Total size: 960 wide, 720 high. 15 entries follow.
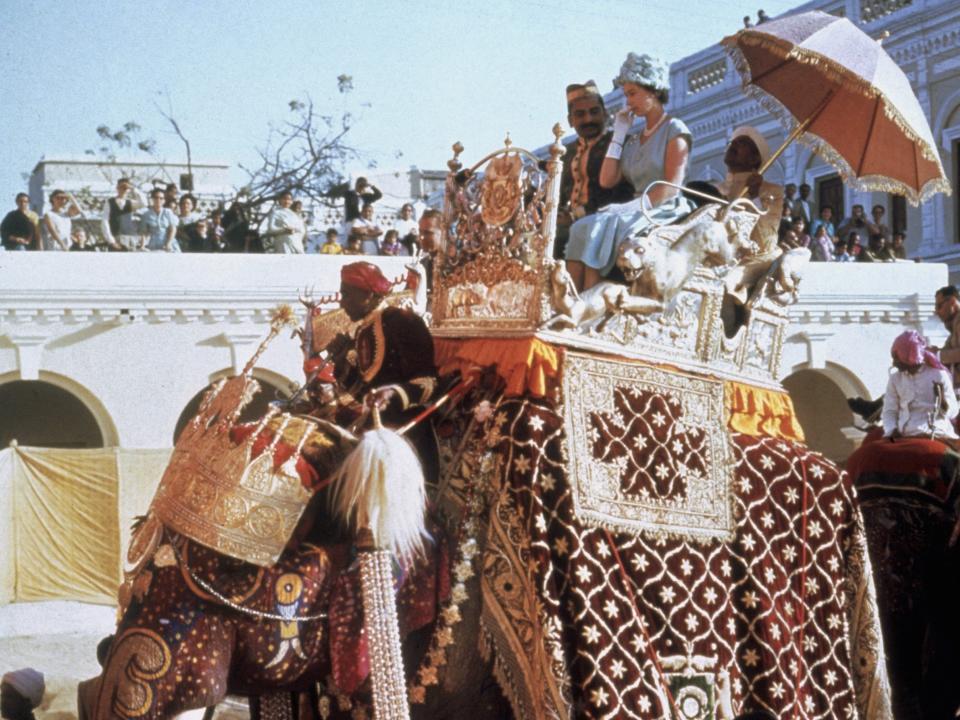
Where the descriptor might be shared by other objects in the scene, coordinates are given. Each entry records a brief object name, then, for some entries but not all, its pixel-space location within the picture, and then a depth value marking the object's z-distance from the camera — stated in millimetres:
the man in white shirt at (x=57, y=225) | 18094
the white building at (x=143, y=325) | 17547
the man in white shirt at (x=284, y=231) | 18891
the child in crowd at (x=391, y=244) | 18391
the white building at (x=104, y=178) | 24922
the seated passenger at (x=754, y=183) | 7125
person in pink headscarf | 8102
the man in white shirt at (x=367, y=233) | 18438
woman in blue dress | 6570
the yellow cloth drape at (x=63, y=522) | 14953
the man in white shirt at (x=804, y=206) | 19797
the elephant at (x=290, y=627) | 5012
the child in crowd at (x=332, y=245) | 18814
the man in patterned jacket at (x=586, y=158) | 7270
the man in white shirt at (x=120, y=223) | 18188
